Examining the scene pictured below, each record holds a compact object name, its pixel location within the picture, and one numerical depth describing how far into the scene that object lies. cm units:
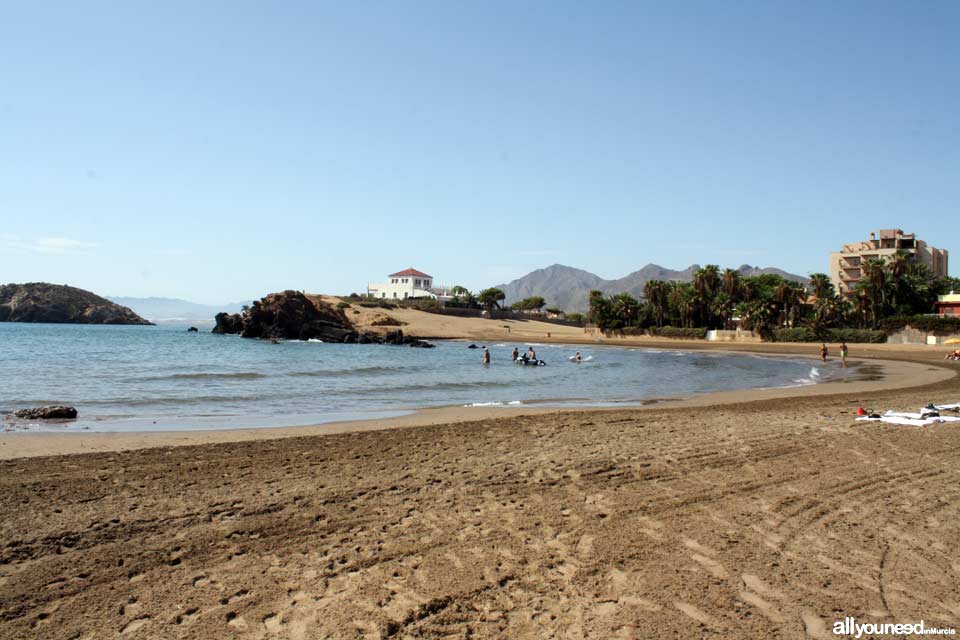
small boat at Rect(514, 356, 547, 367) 4406
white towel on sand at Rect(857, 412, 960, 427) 1359
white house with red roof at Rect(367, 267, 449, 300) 15300
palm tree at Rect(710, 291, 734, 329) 8081
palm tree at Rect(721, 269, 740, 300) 8062
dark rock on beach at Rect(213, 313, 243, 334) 9306
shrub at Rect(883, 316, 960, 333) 6226
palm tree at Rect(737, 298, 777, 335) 7338
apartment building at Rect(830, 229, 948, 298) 9594
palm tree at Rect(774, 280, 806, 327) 7281
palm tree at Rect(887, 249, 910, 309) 6881
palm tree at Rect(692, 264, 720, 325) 8294
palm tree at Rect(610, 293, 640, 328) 9100
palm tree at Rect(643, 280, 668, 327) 8775
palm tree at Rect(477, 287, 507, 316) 13638
